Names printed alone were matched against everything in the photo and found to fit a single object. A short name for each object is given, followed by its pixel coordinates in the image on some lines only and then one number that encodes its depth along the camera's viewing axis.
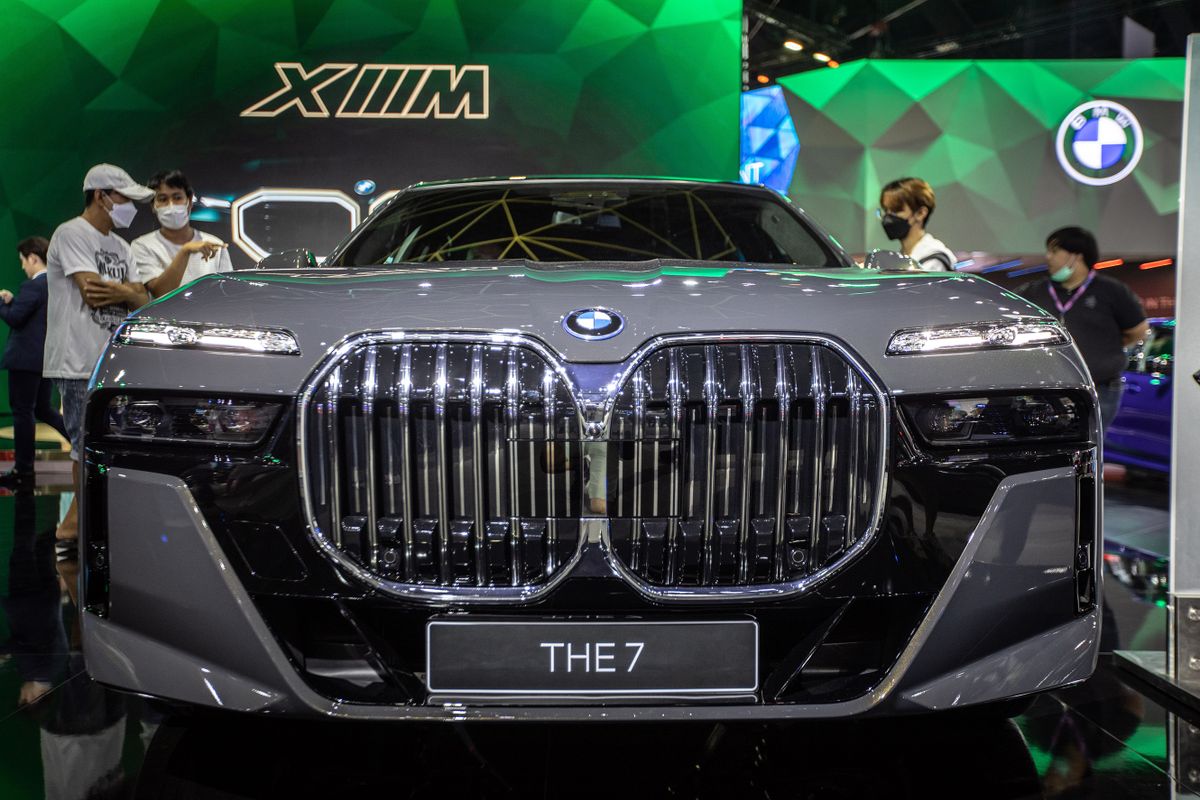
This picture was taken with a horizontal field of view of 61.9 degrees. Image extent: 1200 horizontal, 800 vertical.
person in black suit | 7.01
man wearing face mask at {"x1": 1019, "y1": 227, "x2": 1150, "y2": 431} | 5.27
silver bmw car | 1.82
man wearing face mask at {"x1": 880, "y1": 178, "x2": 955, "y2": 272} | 4.71
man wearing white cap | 4.66
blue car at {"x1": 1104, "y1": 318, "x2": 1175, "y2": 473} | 7.65
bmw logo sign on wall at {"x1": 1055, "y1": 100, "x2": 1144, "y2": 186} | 10.73
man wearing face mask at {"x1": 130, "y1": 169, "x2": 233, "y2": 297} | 4.86
